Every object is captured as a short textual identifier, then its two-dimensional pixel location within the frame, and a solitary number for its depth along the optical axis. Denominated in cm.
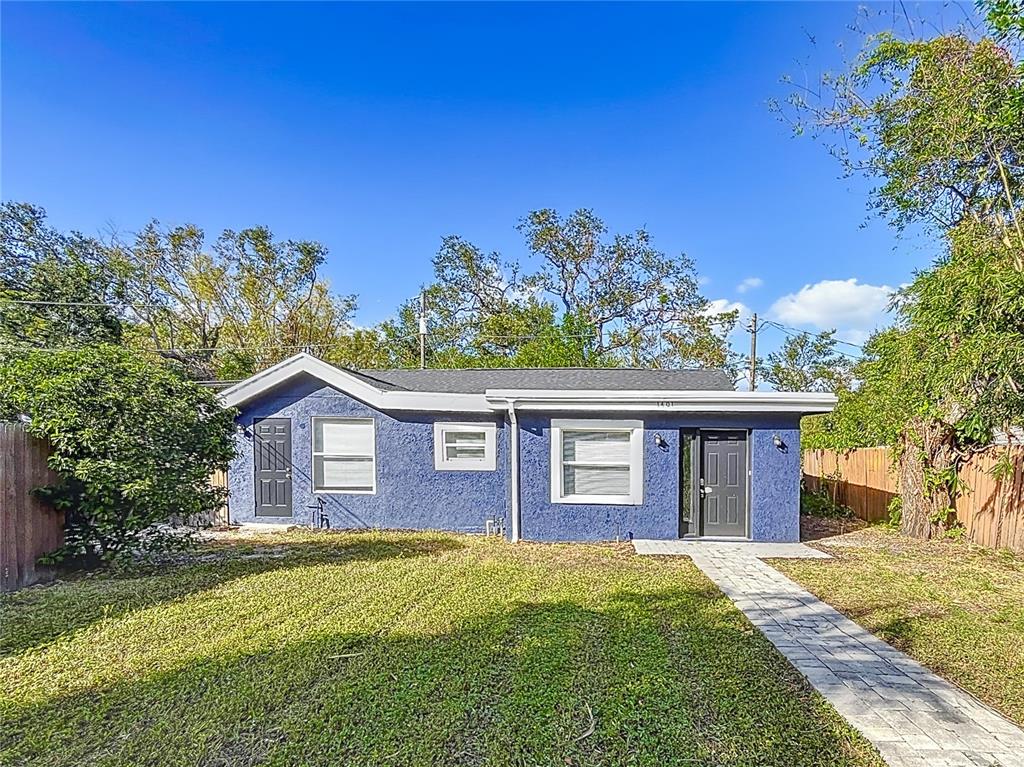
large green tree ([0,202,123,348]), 1609
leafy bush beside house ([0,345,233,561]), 542
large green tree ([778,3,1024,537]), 655
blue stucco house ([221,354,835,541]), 819
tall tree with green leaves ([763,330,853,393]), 2928
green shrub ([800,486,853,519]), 1145
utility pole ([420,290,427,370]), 1822
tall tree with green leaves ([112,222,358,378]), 2181
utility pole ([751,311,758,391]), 2170
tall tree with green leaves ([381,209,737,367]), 2506
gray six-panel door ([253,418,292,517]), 957
